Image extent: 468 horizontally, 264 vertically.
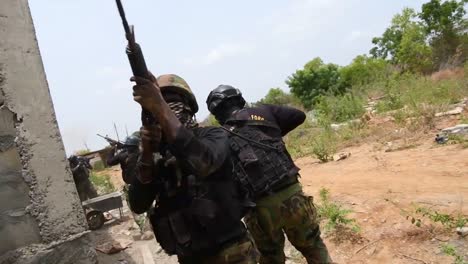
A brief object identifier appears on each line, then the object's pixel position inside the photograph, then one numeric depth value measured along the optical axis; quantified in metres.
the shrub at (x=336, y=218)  3.95
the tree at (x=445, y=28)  21.38
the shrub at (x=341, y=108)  11.05
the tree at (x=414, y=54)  20.25
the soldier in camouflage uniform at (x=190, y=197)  1.57
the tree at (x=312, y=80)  19.77
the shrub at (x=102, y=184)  9.98
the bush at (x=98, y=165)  18.53
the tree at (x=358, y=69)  19.73
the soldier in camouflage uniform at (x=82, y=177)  7.11
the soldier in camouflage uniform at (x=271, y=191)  2.68
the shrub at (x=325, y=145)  7.65
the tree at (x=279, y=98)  20.75
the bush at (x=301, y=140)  9.07
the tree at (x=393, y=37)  22.64
